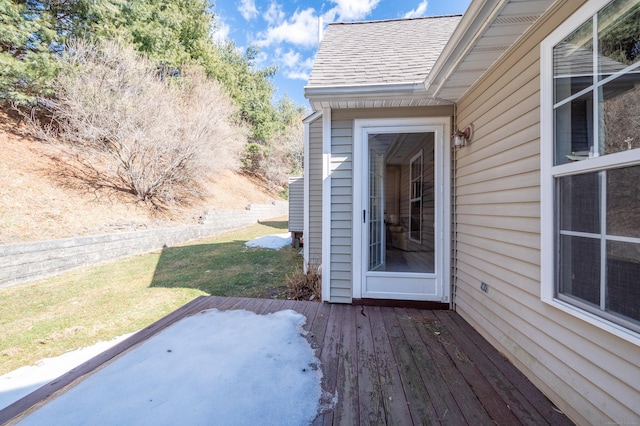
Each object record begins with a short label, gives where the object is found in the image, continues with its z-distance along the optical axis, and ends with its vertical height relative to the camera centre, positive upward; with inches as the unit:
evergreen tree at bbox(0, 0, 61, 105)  256.8 +173.0
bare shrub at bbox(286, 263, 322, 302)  146.5 -44.0
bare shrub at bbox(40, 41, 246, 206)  269.1 +101.2
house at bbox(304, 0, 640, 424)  50.6 +9.6
